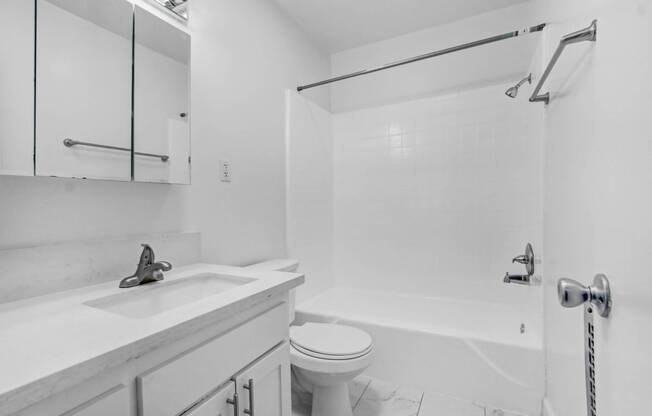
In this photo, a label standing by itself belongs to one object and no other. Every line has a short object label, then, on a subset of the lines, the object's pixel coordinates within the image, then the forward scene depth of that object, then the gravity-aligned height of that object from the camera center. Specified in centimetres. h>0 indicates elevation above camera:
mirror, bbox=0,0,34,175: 87 +34
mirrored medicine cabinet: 90 +40
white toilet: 138 -70
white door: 48 +4
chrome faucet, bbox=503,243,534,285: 168 -35
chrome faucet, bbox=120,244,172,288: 102 -23
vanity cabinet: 56 -40
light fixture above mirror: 131 +88
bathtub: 156 -79
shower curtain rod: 152 +93
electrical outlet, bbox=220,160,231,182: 163 +19
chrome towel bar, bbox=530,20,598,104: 76 +46
